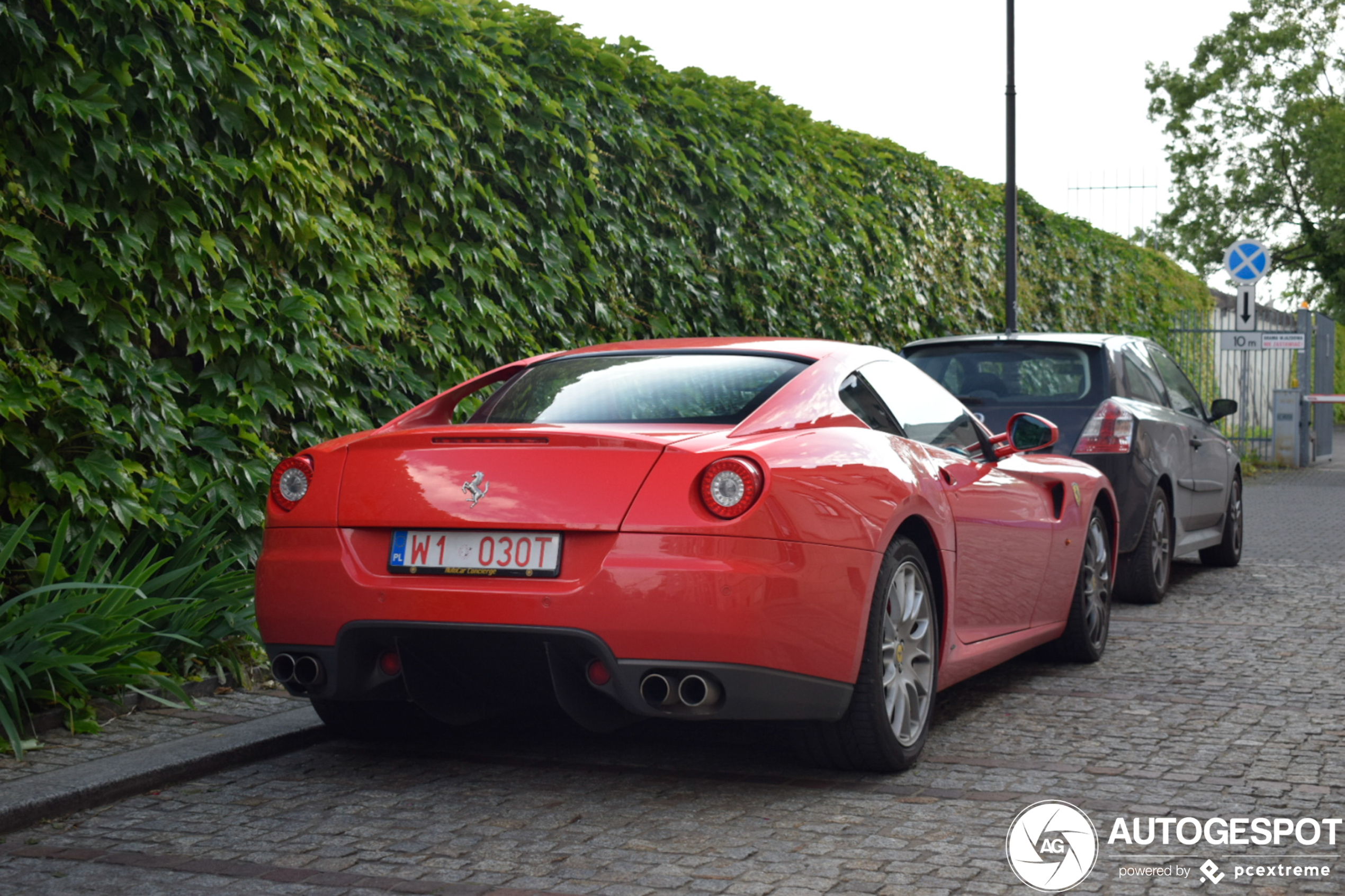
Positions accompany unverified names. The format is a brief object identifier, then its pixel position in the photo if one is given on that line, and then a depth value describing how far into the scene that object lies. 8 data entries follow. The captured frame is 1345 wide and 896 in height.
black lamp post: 17.33
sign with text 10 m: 19.94
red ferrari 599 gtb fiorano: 4.21
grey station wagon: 8.66
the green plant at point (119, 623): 5.09
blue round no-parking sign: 19.89
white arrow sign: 20.05
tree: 49.16
